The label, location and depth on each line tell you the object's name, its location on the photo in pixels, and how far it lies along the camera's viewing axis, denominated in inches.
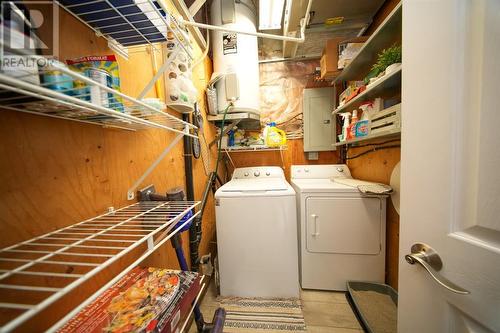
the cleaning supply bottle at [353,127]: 63.5
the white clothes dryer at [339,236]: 60.5
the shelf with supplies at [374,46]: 43.4
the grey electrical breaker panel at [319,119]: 89.6
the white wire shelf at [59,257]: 14.3
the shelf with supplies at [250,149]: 89.4
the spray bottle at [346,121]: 70.6
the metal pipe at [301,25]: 44.8
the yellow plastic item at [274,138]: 83.9
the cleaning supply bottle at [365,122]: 54.7
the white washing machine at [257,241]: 57.8
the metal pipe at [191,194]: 54.4
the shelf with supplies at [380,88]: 43.1
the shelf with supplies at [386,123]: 41.8
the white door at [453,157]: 16.7
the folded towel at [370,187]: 54.1
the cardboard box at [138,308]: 22.4
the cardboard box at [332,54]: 68.2
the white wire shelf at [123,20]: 24.0
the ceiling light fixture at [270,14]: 61.1
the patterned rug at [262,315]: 50.8
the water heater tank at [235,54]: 71.5
